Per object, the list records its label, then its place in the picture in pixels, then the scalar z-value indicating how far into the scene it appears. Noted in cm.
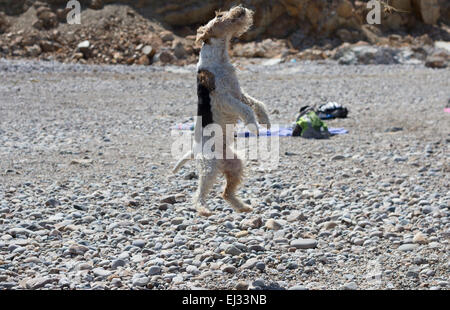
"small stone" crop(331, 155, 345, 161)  1518
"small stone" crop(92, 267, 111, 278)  801
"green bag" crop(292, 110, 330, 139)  1776
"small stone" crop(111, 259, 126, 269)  838
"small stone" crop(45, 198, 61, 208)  1126
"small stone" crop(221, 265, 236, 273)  818
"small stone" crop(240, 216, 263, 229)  1001
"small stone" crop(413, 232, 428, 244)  907
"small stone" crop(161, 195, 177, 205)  1152
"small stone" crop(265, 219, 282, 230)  993
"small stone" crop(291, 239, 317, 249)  903
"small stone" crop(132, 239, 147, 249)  919
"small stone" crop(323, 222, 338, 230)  992
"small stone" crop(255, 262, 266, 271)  825
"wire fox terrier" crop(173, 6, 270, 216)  817
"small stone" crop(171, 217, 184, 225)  1029
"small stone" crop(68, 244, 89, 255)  884
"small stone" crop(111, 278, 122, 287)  771
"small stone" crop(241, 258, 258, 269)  828
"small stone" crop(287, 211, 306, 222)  1041
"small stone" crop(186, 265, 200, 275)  814
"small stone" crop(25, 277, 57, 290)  761
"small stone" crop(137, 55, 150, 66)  3997
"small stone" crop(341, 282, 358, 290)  752
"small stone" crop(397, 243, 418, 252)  881
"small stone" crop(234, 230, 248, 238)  953
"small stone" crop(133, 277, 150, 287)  773
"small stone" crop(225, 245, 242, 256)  876
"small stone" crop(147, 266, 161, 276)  810
